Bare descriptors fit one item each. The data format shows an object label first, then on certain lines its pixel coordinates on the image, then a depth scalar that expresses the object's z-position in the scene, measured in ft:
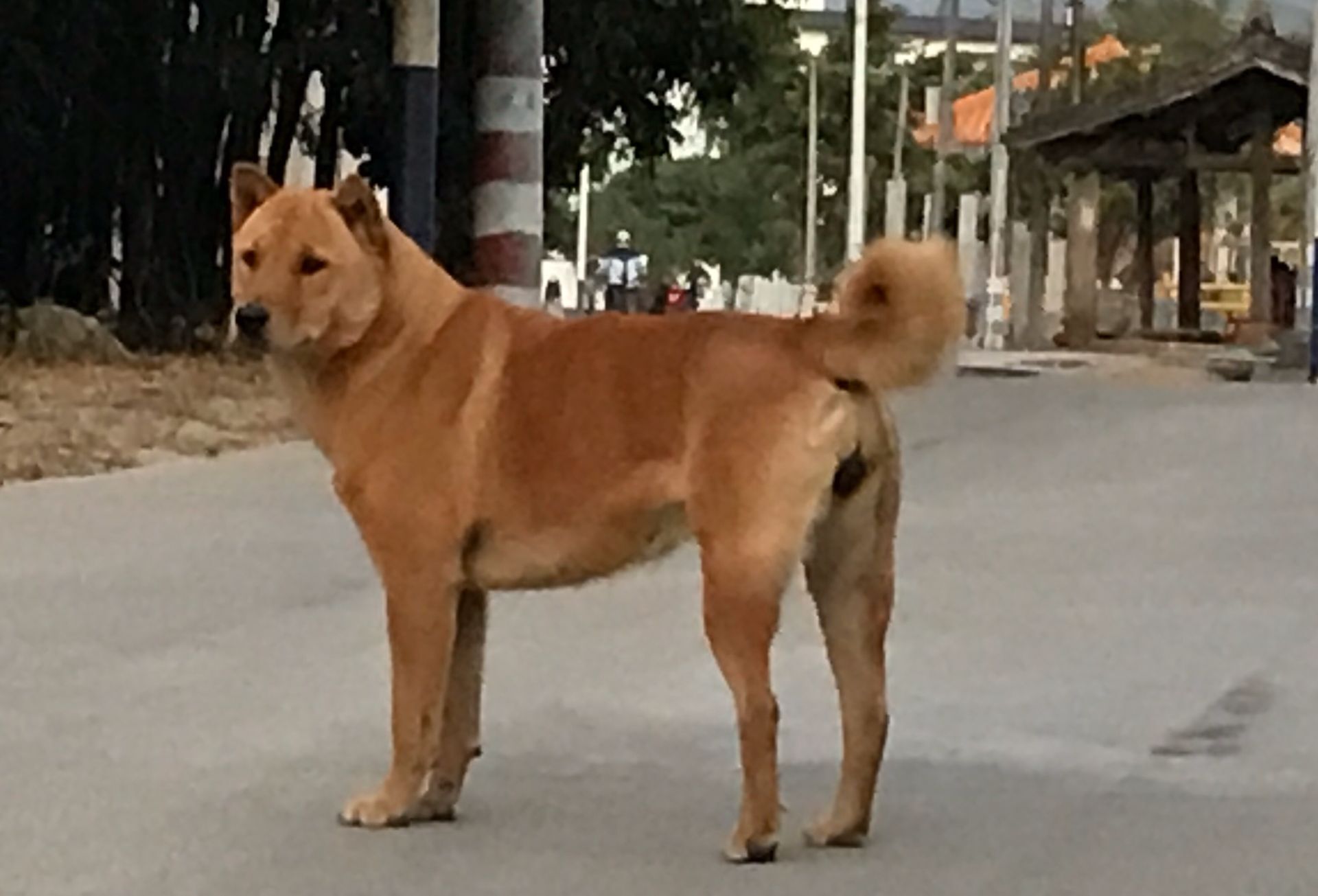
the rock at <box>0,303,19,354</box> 59.98
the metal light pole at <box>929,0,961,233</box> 175.73
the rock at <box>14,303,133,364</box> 59.00
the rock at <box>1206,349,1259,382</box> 88.74
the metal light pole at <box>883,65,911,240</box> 157.07
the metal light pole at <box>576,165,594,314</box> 194.98
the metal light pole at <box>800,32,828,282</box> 208.13
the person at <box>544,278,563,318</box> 160.50
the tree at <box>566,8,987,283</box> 217.77
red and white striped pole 44.29
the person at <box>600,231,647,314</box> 168.35
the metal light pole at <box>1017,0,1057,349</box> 127.65
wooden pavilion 106.63
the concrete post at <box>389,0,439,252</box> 42.47
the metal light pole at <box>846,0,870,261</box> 148.05
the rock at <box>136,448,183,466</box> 43.91
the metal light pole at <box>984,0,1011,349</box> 133.28
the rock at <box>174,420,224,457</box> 45.96
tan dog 17.38
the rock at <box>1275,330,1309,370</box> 94.27
